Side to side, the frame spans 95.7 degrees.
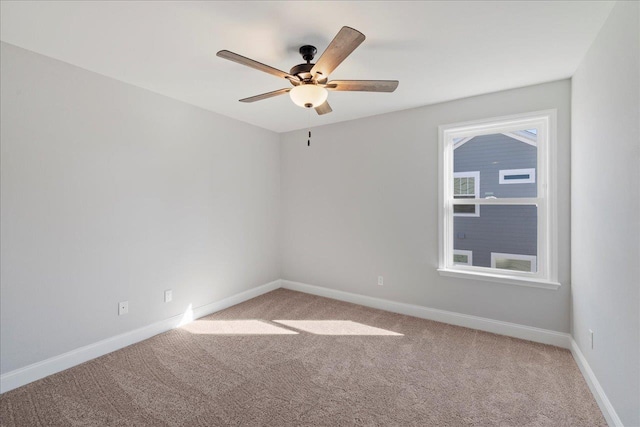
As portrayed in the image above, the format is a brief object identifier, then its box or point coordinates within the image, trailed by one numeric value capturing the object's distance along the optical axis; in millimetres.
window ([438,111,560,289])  2834
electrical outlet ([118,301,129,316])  2707
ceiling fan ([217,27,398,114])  1670
